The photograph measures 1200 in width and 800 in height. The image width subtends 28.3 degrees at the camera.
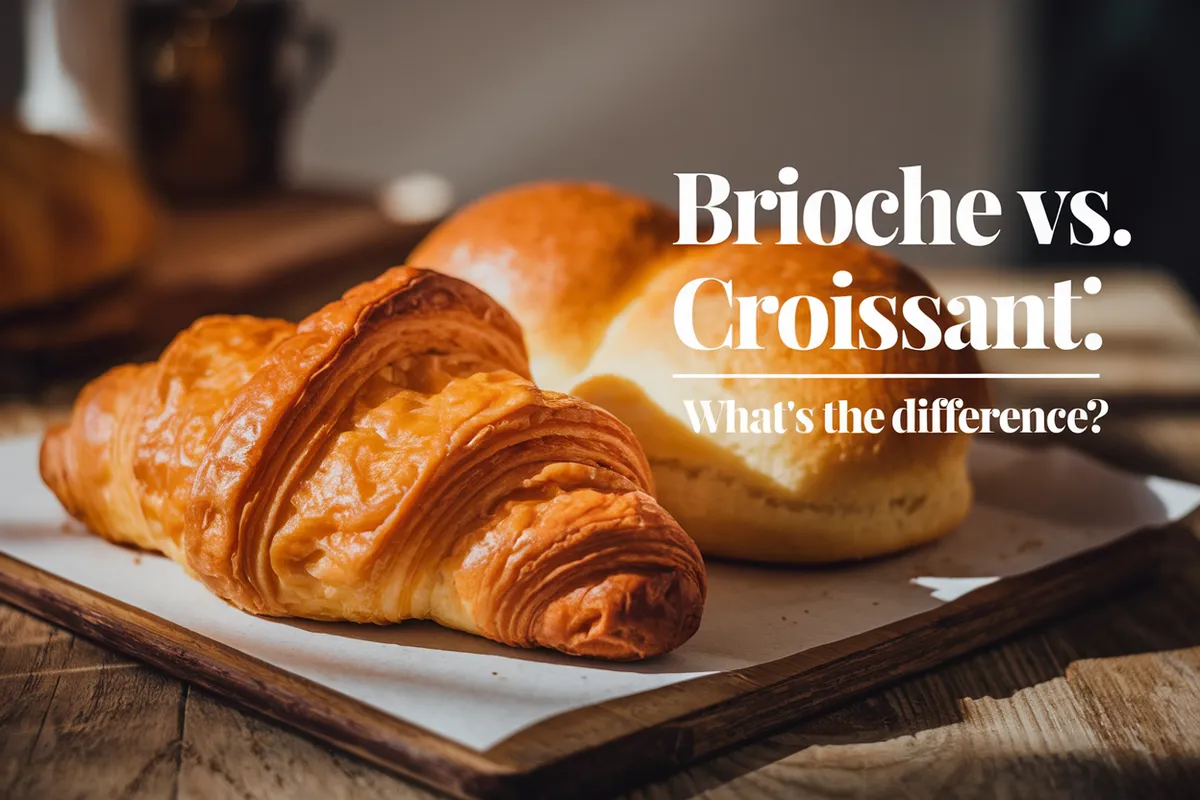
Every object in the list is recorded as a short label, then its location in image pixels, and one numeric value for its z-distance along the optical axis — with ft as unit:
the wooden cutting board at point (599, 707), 1.57
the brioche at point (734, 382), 1.88
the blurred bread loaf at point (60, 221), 2.59
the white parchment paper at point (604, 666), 1.65
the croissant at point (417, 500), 1.69
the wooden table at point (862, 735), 1.59
